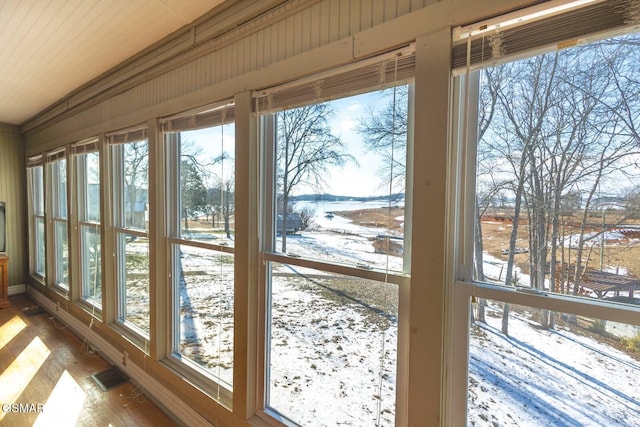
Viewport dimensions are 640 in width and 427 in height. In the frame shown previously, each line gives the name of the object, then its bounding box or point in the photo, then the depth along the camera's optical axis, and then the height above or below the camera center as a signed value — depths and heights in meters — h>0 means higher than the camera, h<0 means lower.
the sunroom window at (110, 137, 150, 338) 2.57 -0.26
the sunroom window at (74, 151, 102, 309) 3.20 -0.28
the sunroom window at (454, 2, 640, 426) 0.84 -0.06
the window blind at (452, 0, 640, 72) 0.82 +0.50
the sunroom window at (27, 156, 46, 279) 4.55 -0.32
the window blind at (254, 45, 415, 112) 1.16 +0.51
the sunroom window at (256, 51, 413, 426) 1.25 -0.18
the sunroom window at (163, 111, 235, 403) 1.95 -0.28
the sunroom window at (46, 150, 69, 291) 3.90 -0.26
